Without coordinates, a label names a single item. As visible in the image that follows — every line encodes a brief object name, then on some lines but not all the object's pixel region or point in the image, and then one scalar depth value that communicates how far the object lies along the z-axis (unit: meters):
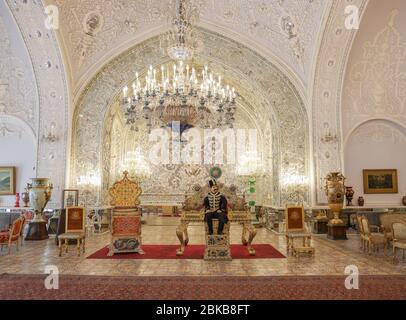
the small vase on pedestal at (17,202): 10.26
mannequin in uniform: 6.36
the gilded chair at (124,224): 6.93
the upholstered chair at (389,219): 7.44
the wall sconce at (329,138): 9.99
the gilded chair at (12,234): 6.89
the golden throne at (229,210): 6.87
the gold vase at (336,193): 8.88
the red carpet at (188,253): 6.62
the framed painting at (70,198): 9.80
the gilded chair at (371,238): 6.63
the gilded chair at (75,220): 7.28
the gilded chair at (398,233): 6.12
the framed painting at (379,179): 10.30
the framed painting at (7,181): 10.62
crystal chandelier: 7.72
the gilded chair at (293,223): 6.90
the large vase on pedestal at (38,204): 8.99
